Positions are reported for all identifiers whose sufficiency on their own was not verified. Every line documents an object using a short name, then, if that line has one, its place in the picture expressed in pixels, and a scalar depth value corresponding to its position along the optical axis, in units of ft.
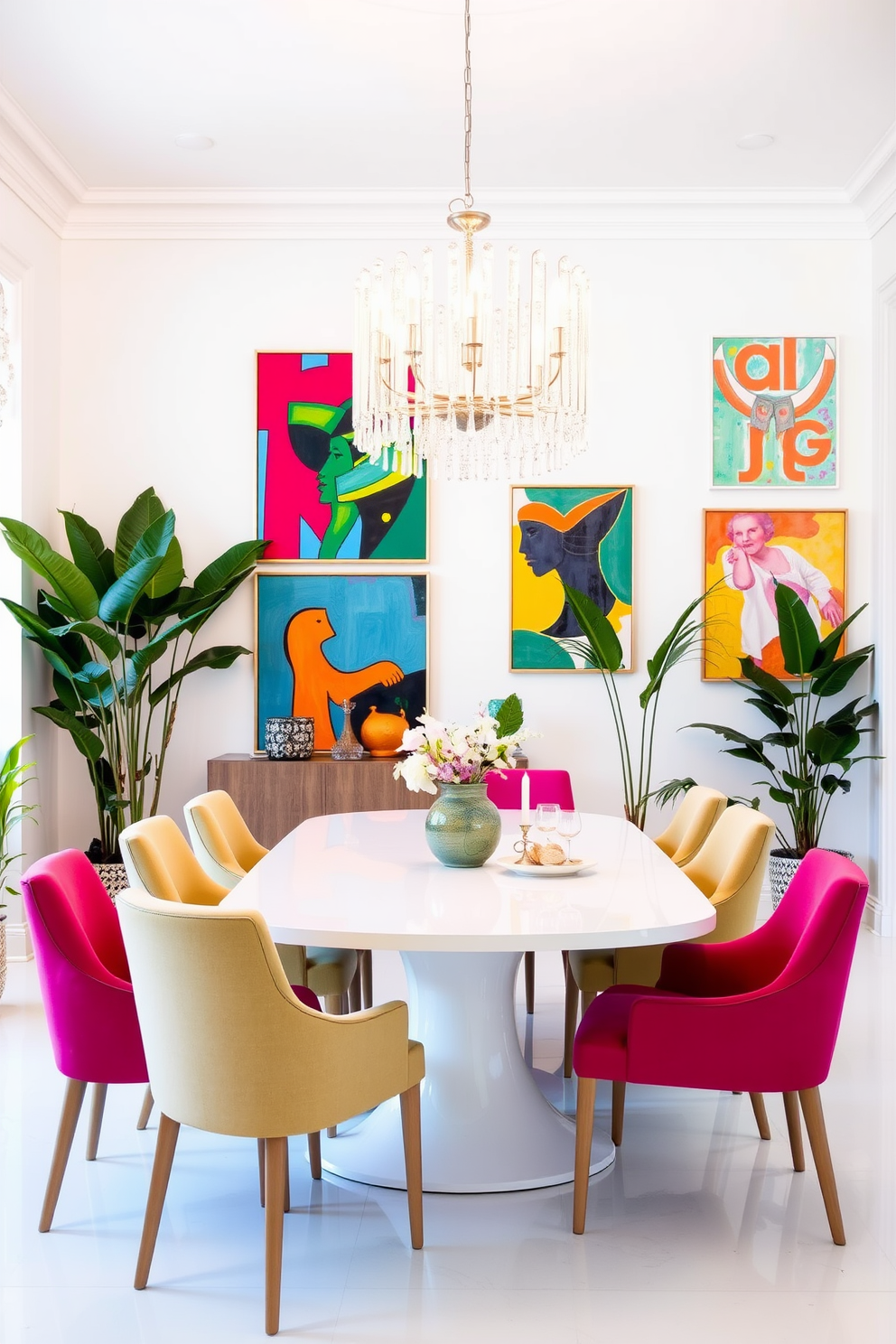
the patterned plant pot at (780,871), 16.46
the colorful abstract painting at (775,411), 17.69
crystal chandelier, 10.21
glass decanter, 16.81
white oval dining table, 7.79
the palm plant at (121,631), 15.72
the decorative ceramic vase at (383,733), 17.07
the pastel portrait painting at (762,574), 17.65
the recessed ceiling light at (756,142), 15.53
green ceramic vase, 9.46
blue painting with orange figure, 17.71
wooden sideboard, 16.26
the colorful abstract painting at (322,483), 17.70
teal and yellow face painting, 17.72
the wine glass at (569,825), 9.11
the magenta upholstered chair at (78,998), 7.88
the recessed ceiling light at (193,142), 15.46
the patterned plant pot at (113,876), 16.03
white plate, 9.16
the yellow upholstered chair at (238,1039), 6.66
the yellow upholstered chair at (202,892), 9.32
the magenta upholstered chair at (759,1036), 7.63
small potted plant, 13.67
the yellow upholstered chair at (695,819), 11.68
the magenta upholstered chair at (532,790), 13.16
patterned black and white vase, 16.78
